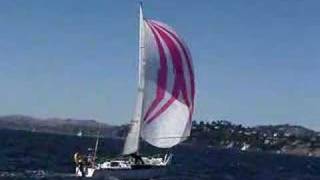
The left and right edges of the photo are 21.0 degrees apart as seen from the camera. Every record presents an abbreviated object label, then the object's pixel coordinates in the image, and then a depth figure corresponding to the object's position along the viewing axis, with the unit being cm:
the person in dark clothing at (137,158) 7294
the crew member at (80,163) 7029
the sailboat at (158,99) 7025
